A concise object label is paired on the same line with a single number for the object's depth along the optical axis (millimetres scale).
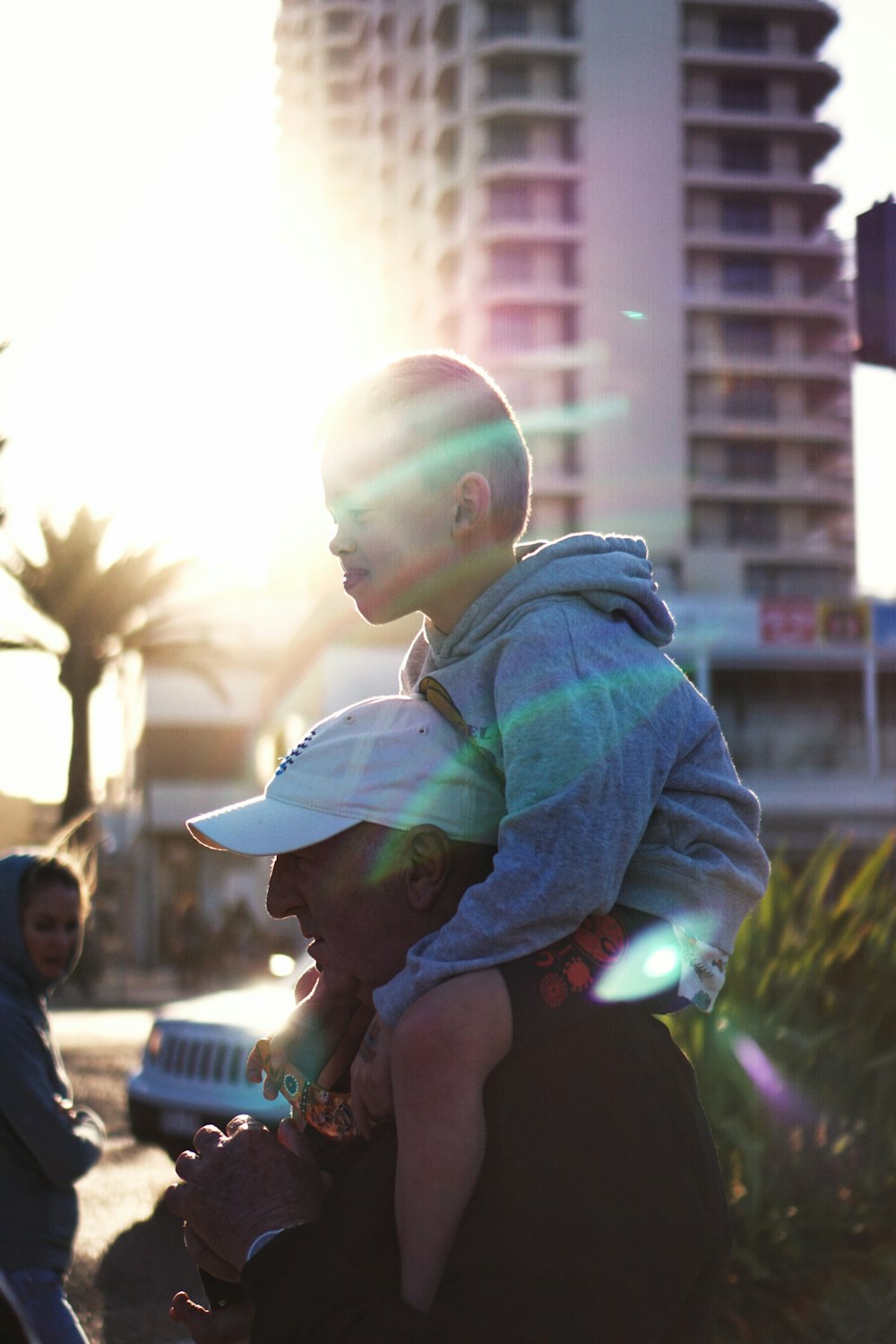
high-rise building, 59719
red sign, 48344
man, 1340
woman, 3400
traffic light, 4676
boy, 1390
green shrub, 5328
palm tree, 25766
